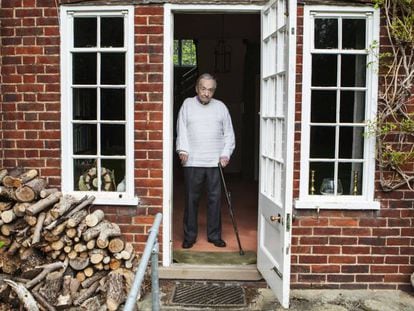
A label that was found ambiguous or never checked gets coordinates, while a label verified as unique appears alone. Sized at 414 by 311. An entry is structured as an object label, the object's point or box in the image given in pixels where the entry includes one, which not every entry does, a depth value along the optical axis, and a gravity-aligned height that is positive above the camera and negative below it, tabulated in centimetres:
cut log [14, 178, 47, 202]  463 -61
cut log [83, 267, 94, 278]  459 -131
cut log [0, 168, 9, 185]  478 -45
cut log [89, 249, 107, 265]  451 -115
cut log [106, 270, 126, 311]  435 -142
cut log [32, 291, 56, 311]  432 -151
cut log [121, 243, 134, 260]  459 -114
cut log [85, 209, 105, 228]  459 -85
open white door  385 -13
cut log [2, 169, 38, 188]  470 -51
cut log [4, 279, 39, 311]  427 -145
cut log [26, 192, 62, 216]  454 -71
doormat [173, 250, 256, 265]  505 -132
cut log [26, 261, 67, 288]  443 -127
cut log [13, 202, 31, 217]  459 -75
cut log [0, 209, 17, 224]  457 -82
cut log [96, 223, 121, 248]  451 -98
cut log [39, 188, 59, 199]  473 -62
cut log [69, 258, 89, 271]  454 -122
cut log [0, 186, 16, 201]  466 -62
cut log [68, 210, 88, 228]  447 -82
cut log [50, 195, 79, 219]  455 -73
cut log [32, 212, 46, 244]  447 -91
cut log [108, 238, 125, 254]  456 -107
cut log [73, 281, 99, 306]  443 -148
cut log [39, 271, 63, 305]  440 -140
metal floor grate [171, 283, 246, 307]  448 -153
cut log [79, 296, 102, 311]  437 -154
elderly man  525 -21
